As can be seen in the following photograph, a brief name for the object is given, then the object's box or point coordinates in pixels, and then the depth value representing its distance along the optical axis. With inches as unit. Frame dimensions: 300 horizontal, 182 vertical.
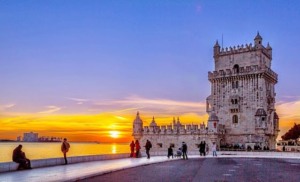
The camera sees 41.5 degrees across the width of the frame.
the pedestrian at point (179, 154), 1636.0
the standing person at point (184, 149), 1488.9
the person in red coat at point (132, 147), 1436.5
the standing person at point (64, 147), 1054.4
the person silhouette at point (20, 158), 828.1
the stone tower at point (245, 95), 2455.7
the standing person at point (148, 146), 1454.7
